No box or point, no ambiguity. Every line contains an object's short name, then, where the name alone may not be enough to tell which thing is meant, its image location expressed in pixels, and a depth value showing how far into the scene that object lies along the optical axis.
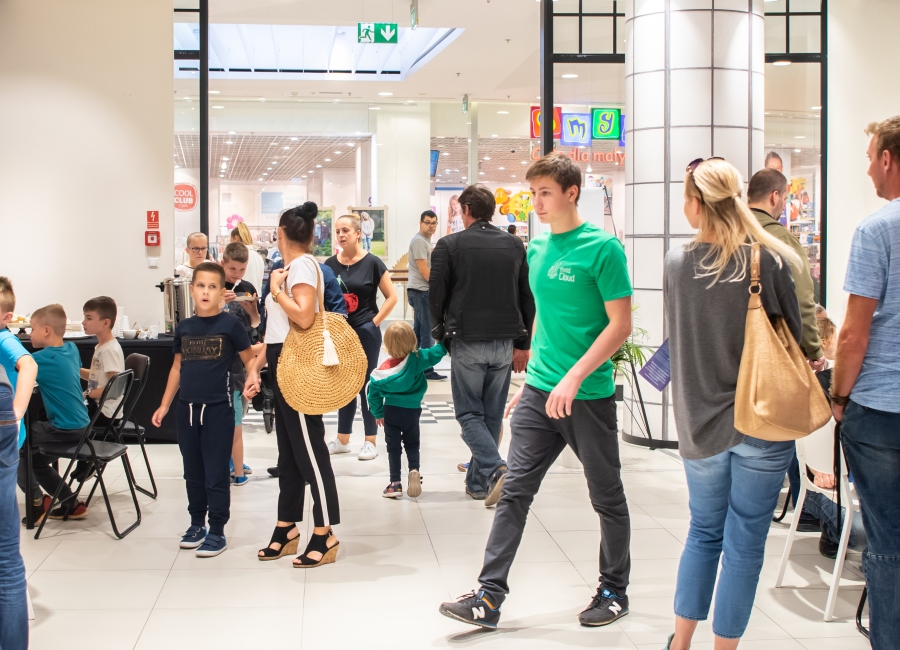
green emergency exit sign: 9.66
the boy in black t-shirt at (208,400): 3.90
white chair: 3.19
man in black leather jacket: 4.46
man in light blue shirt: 2.24
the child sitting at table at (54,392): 4.26
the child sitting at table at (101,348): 4.84
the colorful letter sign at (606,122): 8.78
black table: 6.29
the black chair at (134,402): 4.58
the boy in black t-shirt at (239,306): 5.19
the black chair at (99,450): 4.10
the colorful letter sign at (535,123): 12.69
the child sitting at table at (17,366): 2.79
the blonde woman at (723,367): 2.40
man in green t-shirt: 2.89
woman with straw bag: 3.62
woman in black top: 5.59
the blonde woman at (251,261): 6.69
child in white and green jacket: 4.74
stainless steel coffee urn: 6.26
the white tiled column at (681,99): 5.84
